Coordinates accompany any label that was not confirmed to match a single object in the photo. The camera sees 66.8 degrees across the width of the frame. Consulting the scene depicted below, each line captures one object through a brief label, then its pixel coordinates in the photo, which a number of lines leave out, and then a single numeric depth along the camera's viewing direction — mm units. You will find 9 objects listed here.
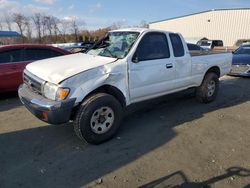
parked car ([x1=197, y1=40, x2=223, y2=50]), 22036
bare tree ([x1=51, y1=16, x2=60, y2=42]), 40229
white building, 33535
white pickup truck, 2921
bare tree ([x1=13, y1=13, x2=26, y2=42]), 38460
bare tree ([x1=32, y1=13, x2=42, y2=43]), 38152
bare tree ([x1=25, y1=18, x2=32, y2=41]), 37574
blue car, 7656
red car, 5090
